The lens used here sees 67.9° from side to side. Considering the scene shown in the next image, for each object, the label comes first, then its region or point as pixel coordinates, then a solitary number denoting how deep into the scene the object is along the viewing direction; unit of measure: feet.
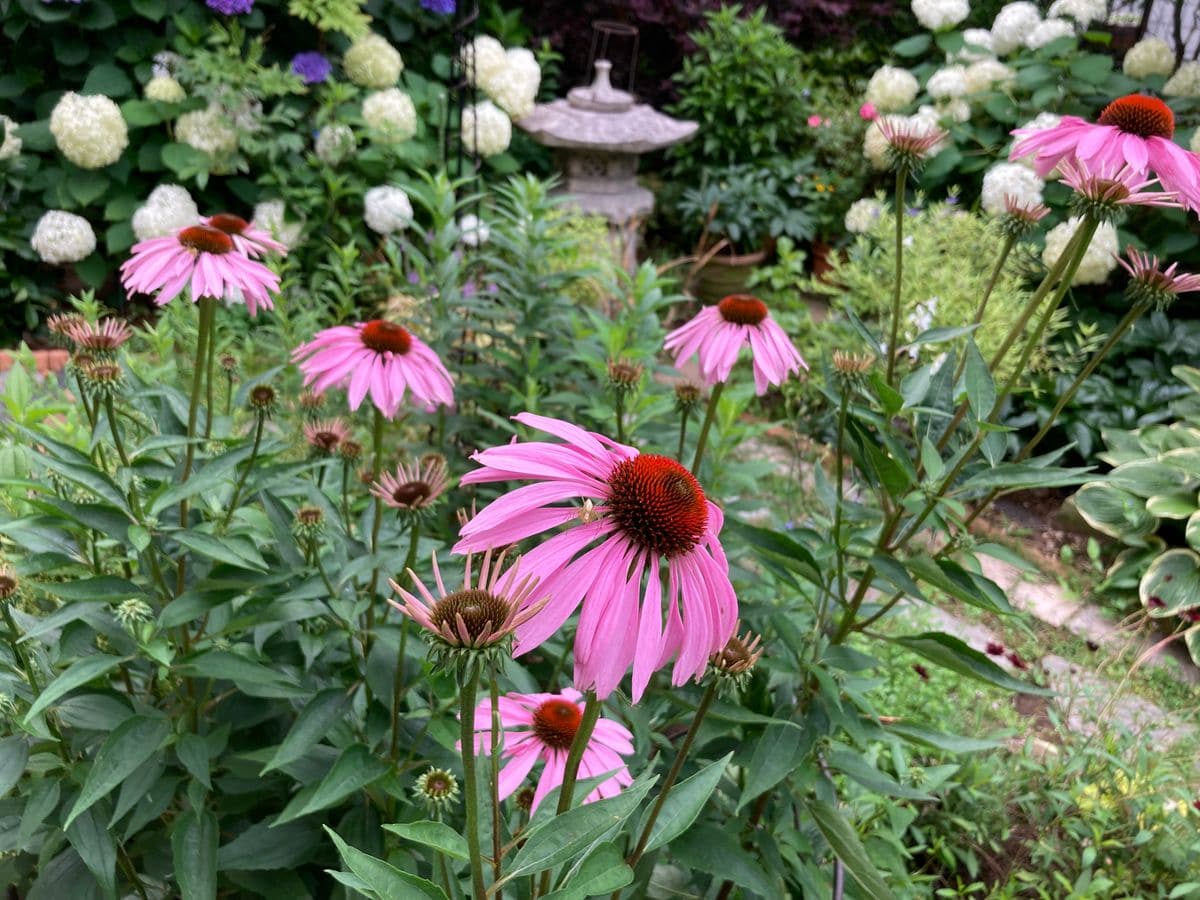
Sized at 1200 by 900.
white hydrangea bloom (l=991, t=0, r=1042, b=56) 13.24
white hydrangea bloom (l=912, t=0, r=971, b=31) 14.52
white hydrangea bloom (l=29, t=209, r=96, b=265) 10.41
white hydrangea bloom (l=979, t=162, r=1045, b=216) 11.51
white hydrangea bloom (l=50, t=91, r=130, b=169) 10.28
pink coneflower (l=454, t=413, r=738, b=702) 1.73
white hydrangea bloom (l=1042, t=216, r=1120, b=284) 10.57
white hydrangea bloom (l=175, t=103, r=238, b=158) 10.94
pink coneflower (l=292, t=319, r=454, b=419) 3.47
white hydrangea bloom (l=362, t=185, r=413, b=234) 10.80
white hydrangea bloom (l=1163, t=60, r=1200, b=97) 11.43
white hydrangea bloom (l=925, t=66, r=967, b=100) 13.41
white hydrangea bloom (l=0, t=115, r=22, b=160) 10.30
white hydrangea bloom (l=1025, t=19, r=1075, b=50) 12.82
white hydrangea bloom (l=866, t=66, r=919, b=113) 14.20
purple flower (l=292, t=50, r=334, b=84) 11.59
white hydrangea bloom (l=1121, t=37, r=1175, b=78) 12.10
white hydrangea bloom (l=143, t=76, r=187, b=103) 10.74
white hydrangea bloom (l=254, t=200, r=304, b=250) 10.98
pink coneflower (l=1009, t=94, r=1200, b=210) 2.98
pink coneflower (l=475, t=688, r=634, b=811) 2.47
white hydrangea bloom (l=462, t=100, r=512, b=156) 12.39
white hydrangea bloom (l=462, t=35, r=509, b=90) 13.05
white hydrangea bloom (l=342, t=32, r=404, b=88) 12.01
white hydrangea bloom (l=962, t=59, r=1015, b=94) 13.21
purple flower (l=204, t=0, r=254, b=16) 10.52
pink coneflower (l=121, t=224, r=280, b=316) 3.27
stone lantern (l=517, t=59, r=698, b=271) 13.43
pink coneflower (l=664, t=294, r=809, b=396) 3.82
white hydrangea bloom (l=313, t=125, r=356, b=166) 11.31
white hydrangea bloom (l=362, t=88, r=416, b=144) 11.62
